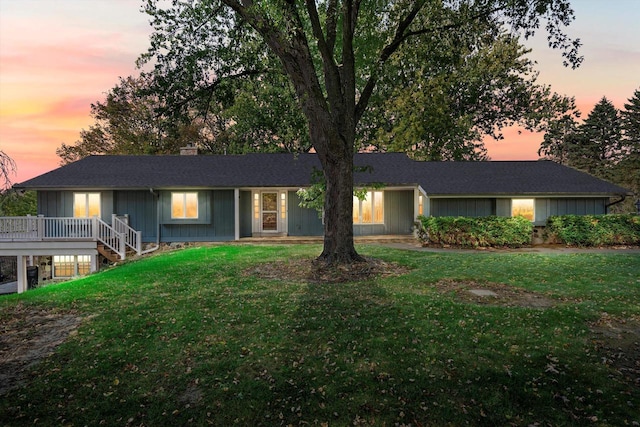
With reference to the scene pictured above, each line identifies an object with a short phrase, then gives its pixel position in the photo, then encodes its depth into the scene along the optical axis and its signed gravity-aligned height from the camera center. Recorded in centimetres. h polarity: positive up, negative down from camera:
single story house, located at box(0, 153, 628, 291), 1764 +70
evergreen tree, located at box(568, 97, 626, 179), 4588 +839
